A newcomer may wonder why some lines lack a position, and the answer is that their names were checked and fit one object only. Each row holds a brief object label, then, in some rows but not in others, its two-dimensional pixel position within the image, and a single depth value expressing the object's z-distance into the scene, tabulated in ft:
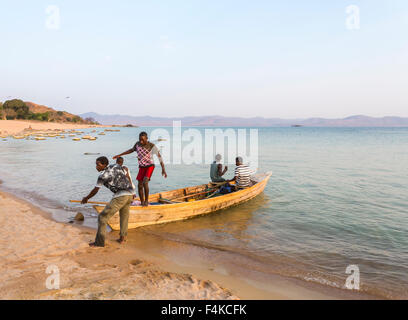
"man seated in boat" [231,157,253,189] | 36.63
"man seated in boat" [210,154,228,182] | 37.55
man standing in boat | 25.80
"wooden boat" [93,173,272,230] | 26.03
